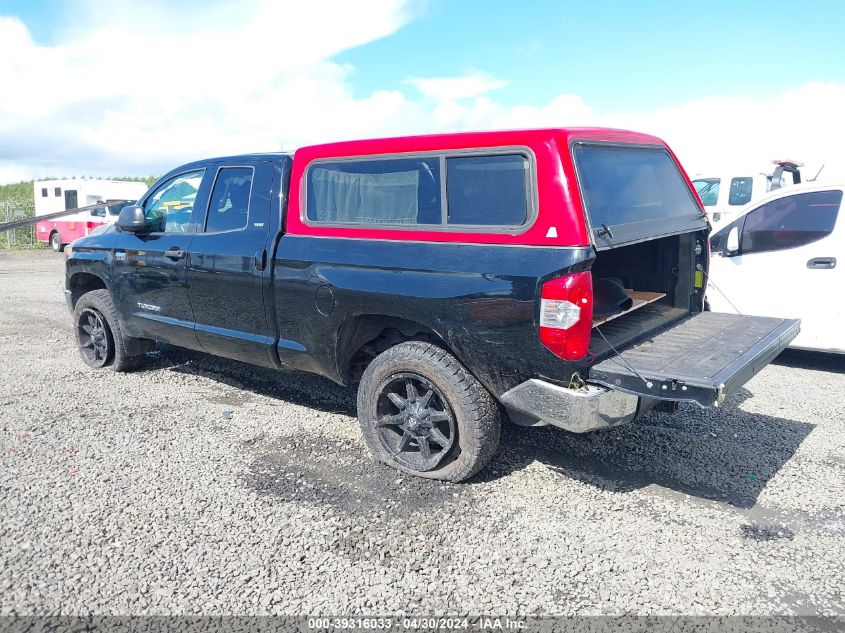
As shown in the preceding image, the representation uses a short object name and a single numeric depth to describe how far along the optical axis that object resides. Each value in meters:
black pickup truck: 3.32
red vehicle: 20.38
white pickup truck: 12.69
